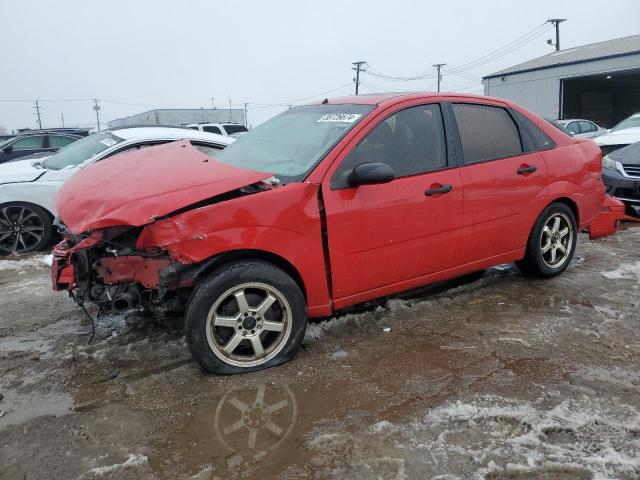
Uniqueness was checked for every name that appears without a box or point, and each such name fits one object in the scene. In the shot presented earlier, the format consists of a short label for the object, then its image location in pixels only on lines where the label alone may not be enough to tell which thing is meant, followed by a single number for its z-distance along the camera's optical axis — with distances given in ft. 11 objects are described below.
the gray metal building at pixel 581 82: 83.92
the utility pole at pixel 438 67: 198.29
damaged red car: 9.81
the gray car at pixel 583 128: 53.26
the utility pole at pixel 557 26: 147.74
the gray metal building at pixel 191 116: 131.54
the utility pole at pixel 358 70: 179.11
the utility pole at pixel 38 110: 274.98
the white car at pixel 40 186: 20.04
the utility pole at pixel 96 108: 202.83
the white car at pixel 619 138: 29.35
